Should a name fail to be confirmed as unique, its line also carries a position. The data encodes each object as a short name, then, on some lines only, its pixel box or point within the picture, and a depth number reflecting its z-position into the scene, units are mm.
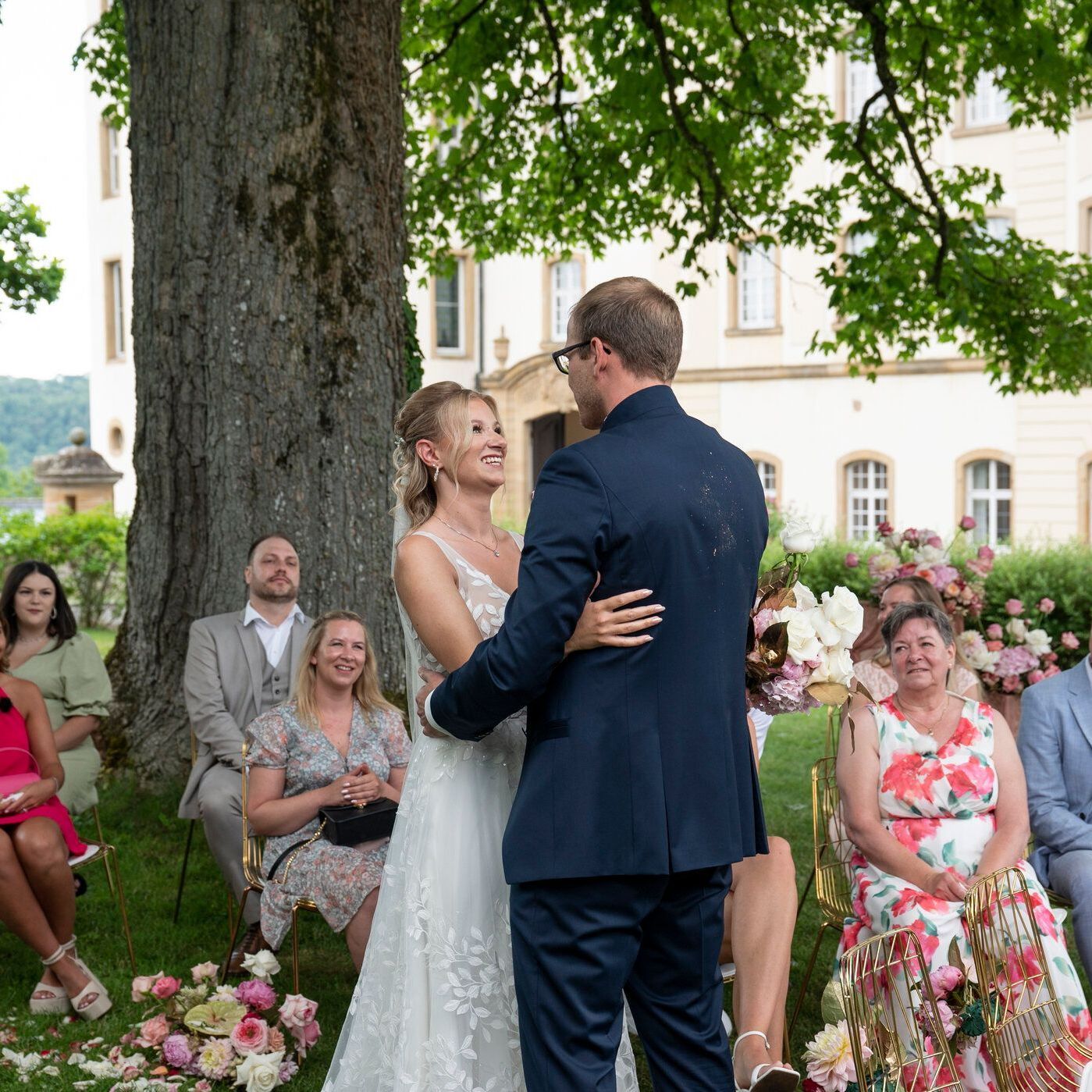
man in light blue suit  5191
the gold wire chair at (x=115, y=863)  5666
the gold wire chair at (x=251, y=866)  5496
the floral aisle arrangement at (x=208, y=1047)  4594
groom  2807
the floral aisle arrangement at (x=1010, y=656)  6812
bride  3428
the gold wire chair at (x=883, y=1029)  3090
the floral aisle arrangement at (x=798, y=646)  3480
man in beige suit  6324
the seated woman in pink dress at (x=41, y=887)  5207
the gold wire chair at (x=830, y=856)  5223
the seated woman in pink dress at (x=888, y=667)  6191
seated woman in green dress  6473
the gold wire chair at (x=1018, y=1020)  3506
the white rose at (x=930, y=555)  7344
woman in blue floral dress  5051
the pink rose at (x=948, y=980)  4133
